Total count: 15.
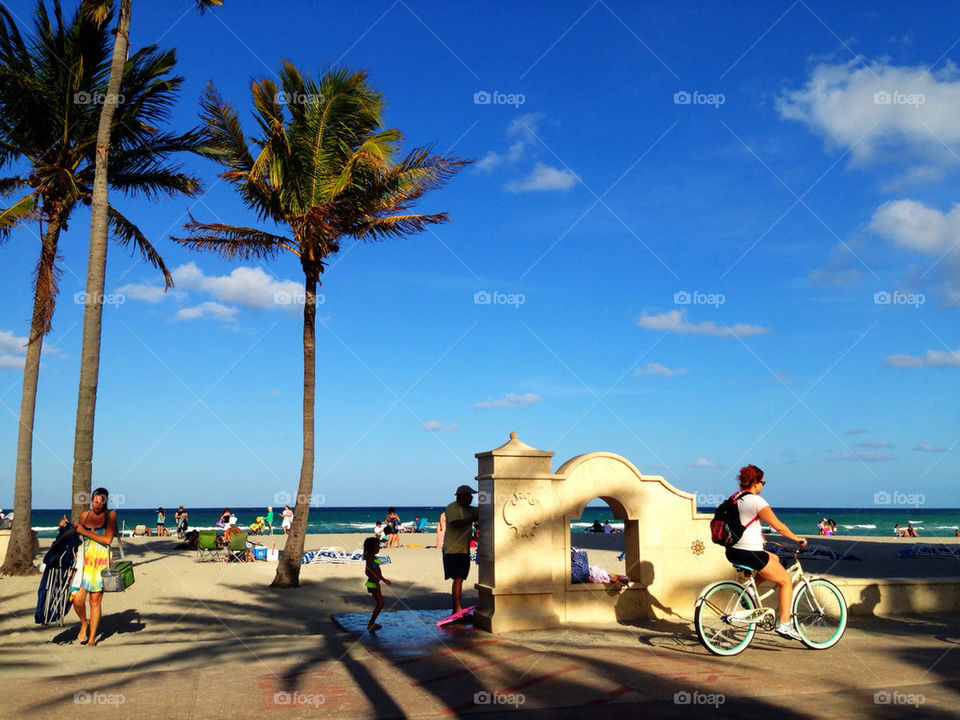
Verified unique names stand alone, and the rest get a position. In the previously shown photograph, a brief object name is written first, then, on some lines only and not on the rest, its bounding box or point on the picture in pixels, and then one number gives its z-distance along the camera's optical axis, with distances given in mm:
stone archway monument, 9570
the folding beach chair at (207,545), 21891
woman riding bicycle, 7875
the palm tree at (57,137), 16609
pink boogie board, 9906
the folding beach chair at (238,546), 22062
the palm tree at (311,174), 16141
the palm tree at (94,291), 12414
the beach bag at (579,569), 10250
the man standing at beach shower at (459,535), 9961
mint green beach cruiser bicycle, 7871
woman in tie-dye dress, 8906
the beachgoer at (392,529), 30797
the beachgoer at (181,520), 33494
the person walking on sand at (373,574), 9852
